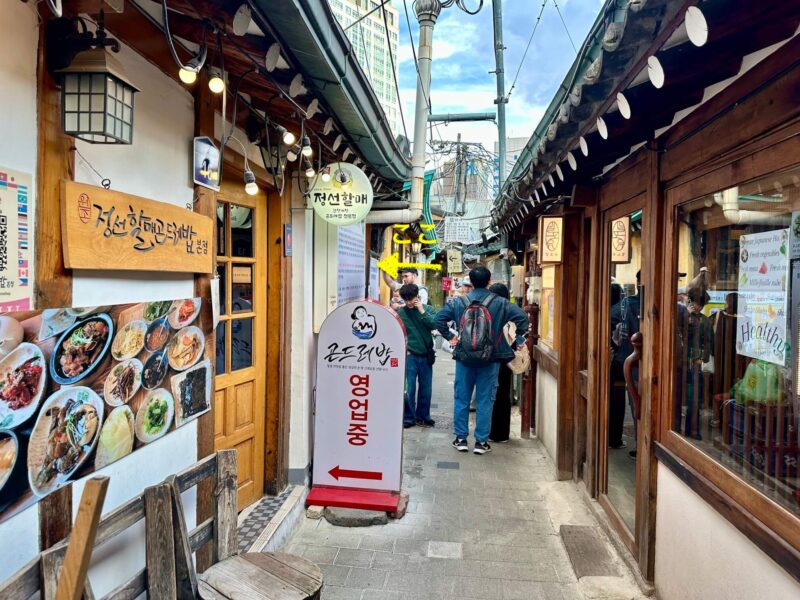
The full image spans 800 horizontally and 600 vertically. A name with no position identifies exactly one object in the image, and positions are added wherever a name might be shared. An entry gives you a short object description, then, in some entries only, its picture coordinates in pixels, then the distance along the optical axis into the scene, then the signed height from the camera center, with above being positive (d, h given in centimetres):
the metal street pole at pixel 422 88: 733 +287
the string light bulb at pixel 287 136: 339 +96
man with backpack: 632 -58
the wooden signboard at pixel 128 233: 210 +25
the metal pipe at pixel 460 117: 1436 +468
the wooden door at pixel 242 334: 404 -36
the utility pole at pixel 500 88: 1221 +496
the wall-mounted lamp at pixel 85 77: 197 +78
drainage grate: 378 -192
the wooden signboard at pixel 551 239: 571 +58
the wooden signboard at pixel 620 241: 454 +45
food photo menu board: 185 -42
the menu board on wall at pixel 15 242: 177 +15
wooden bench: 189 -125
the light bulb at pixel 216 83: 246 +93
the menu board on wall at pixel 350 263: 581 +33
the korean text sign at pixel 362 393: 462 -88
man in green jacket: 739 -87
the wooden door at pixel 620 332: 374 -25
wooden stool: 252 -140
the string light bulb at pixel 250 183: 316 +62
